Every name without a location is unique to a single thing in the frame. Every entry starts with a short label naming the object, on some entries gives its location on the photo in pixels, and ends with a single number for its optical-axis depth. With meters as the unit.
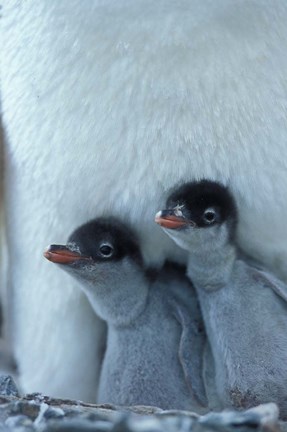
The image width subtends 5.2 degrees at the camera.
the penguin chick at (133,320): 2.70
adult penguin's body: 2.62
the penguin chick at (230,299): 2.65
